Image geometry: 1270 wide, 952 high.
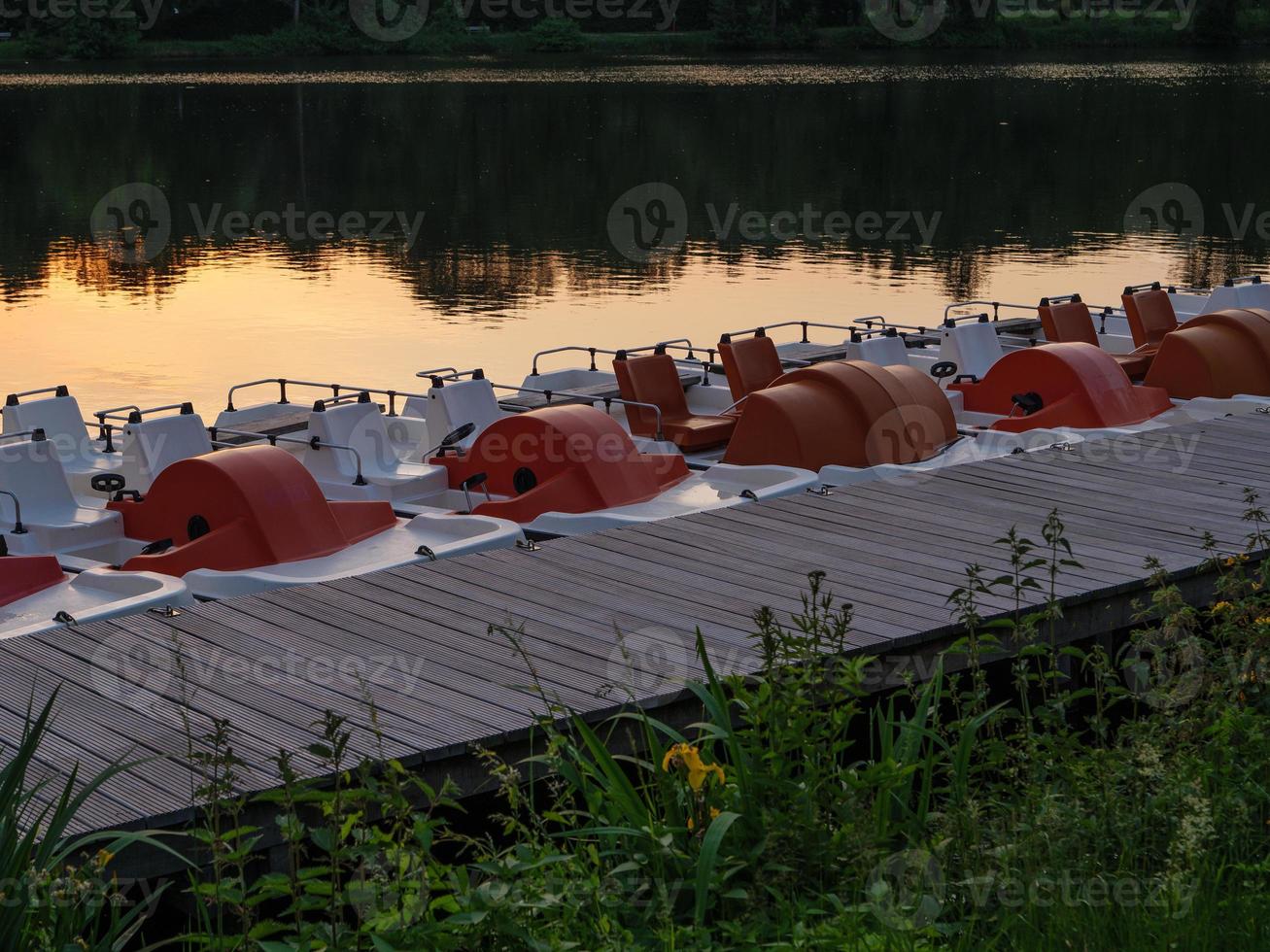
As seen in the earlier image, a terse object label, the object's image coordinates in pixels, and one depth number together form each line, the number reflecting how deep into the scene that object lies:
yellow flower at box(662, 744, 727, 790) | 6.06
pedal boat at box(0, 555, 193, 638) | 11.51
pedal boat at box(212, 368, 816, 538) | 14.51
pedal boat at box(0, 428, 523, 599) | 12.90
